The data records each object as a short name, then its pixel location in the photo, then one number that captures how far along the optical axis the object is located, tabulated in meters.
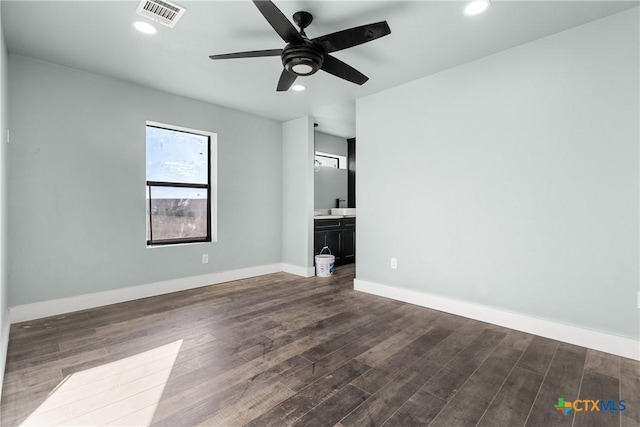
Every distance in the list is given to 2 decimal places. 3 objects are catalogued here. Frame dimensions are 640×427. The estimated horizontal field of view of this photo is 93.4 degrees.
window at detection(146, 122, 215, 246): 3.81
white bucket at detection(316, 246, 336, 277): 4.62
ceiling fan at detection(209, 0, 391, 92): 1.85
